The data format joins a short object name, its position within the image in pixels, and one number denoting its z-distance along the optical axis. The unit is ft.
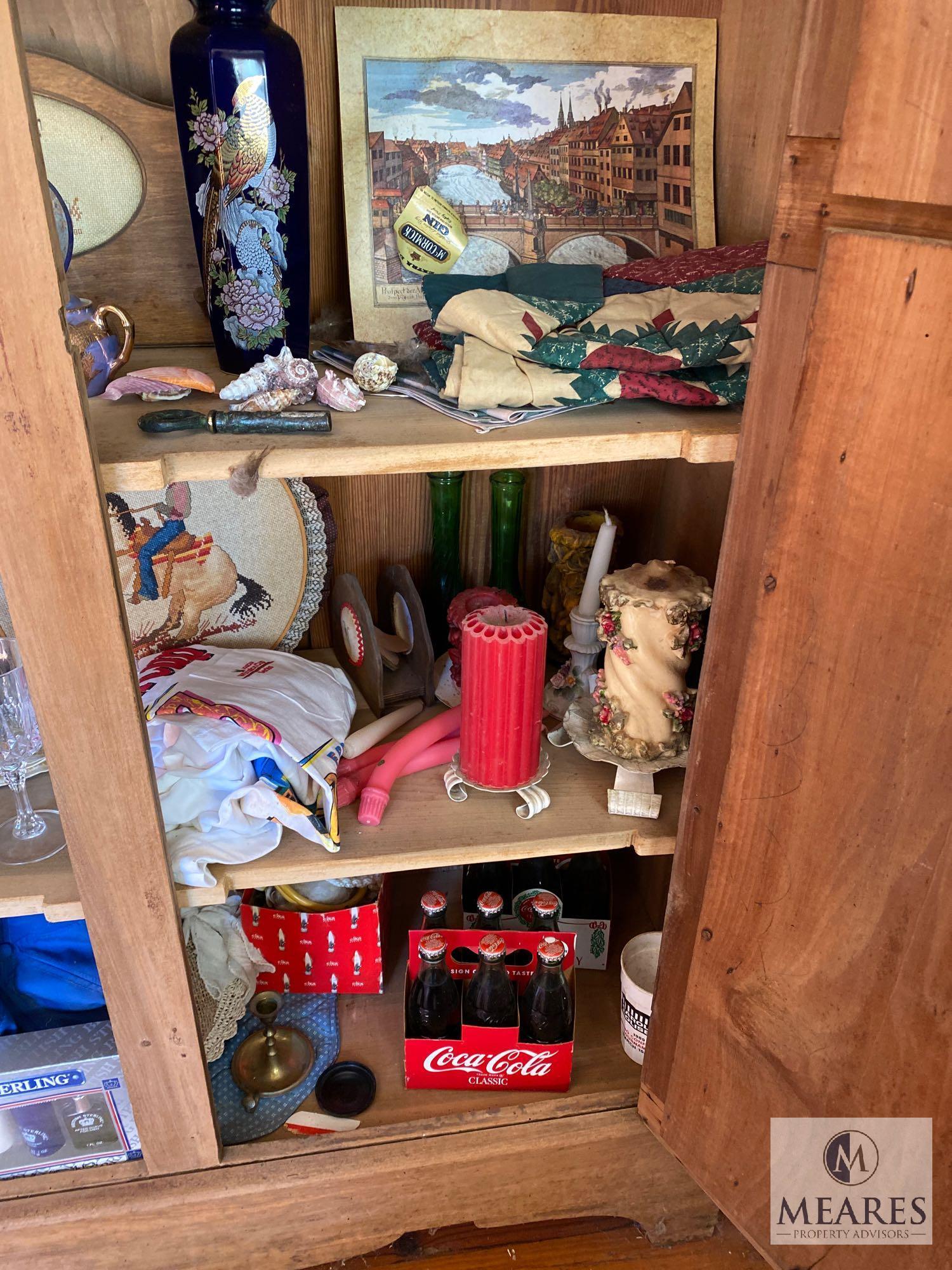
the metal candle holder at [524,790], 3.44
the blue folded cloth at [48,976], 3.77
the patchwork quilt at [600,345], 2.78
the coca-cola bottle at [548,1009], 3.81
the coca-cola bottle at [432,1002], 3.88
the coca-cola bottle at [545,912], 3.81
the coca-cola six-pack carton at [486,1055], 3.74
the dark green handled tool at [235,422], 2.56
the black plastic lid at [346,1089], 3.84
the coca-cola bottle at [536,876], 4.54
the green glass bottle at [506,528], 3.94
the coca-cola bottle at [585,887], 4.45
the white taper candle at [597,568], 3.55
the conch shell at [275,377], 2.73
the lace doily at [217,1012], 3.93
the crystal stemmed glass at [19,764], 3.14
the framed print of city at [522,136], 3.28
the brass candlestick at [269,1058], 3.90
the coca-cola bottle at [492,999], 3.79
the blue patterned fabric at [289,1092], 3.79
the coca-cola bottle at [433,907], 3.73
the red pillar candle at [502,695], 3.23
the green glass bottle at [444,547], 3.93
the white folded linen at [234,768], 3.21
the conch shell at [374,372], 2.92
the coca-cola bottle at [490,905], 3.73
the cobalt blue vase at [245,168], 2.60
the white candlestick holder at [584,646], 3.75
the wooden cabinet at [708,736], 2.14
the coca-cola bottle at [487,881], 4.41
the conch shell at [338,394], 2.80
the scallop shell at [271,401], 2.68
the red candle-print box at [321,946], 4.04
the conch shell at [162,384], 2.75
